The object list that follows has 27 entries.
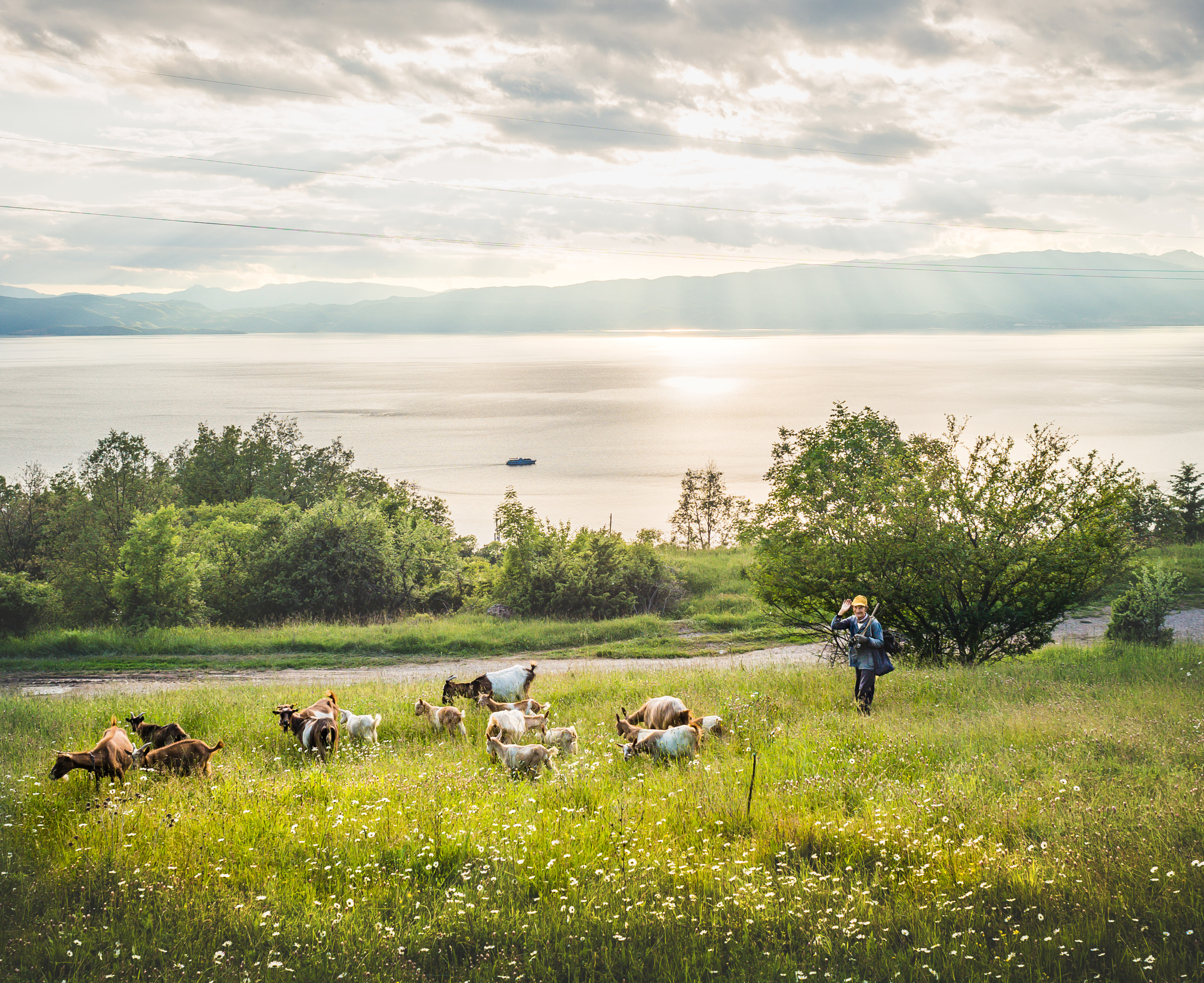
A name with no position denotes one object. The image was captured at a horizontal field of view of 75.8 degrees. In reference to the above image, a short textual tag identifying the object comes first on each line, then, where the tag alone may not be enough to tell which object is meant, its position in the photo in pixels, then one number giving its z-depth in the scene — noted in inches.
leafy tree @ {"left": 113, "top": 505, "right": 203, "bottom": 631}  1217.4
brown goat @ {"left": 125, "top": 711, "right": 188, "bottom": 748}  406.0
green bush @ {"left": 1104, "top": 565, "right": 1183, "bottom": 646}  840.3
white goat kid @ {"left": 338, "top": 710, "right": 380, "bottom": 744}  454.9
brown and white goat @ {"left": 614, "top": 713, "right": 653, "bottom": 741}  418.3
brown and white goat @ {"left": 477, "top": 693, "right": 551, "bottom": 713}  488.1
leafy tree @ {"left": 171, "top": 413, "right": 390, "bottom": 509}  2719.0
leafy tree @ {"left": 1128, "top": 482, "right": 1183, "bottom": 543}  1739.7
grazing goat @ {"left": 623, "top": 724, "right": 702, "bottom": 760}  398.0
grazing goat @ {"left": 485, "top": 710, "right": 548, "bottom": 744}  429.7
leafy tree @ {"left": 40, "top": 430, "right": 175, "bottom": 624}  1366.9
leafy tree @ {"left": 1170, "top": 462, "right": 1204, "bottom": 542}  1786.4
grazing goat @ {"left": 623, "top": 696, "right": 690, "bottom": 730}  437.7
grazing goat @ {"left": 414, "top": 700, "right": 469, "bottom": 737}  472.7
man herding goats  495.2
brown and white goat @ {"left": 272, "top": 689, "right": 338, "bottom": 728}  450.3
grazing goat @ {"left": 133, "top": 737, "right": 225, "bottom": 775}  362.9
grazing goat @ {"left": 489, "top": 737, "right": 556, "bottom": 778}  378.3
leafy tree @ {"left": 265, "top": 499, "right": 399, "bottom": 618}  1366.9
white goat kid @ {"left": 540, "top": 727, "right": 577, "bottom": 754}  414.0
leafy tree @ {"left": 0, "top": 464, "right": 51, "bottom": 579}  1987.0
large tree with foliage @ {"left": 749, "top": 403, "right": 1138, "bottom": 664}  679.7
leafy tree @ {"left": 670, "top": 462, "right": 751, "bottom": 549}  2810.0
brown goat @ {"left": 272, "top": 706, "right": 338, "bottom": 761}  425.7
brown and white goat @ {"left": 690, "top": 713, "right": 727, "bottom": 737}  436.5
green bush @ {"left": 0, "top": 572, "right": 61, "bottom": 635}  1262.3
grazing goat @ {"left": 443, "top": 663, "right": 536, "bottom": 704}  569.0
